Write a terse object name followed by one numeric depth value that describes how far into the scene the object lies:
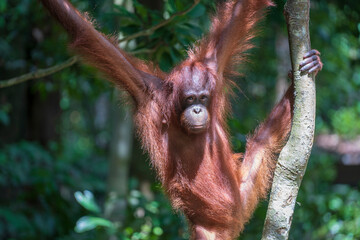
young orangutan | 6.73
